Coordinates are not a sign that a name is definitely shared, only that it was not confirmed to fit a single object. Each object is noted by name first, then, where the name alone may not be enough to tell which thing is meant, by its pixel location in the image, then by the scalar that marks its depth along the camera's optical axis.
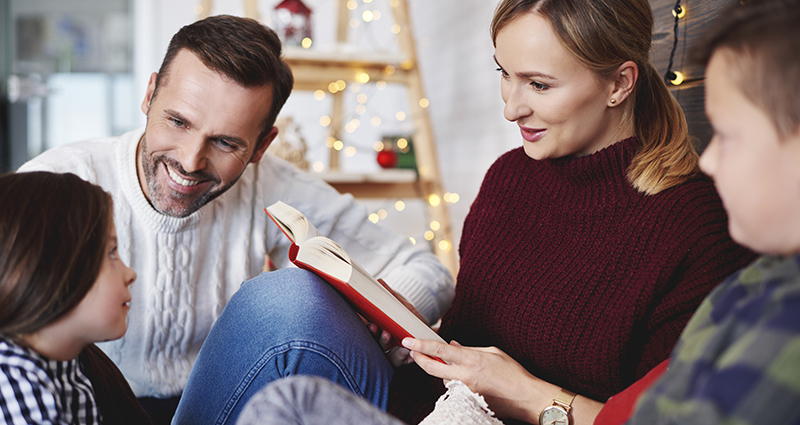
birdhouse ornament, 2.28
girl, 0.64
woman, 0.82
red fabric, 0.64
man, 1.10
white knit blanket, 0.70
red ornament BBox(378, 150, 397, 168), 2.49
